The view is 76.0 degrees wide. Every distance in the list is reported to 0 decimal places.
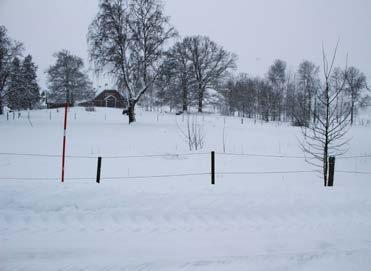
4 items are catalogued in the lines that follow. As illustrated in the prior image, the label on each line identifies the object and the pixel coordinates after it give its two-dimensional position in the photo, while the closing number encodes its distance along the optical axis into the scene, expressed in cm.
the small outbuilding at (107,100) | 6022
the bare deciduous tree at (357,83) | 4784
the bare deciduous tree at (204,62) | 4206
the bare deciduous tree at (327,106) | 776
